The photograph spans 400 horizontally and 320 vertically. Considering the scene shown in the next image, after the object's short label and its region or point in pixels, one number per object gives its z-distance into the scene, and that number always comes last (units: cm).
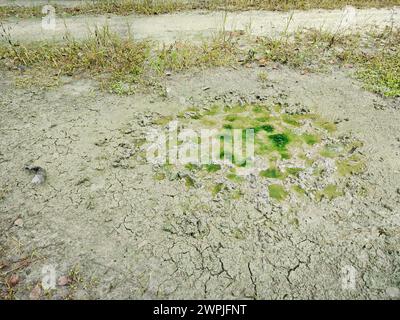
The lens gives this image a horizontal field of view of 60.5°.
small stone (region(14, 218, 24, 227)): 265
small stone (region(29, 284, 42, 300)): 220
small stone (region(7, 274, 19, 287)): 226
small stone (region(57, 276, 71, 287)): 226
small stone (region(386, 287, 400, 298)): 221
